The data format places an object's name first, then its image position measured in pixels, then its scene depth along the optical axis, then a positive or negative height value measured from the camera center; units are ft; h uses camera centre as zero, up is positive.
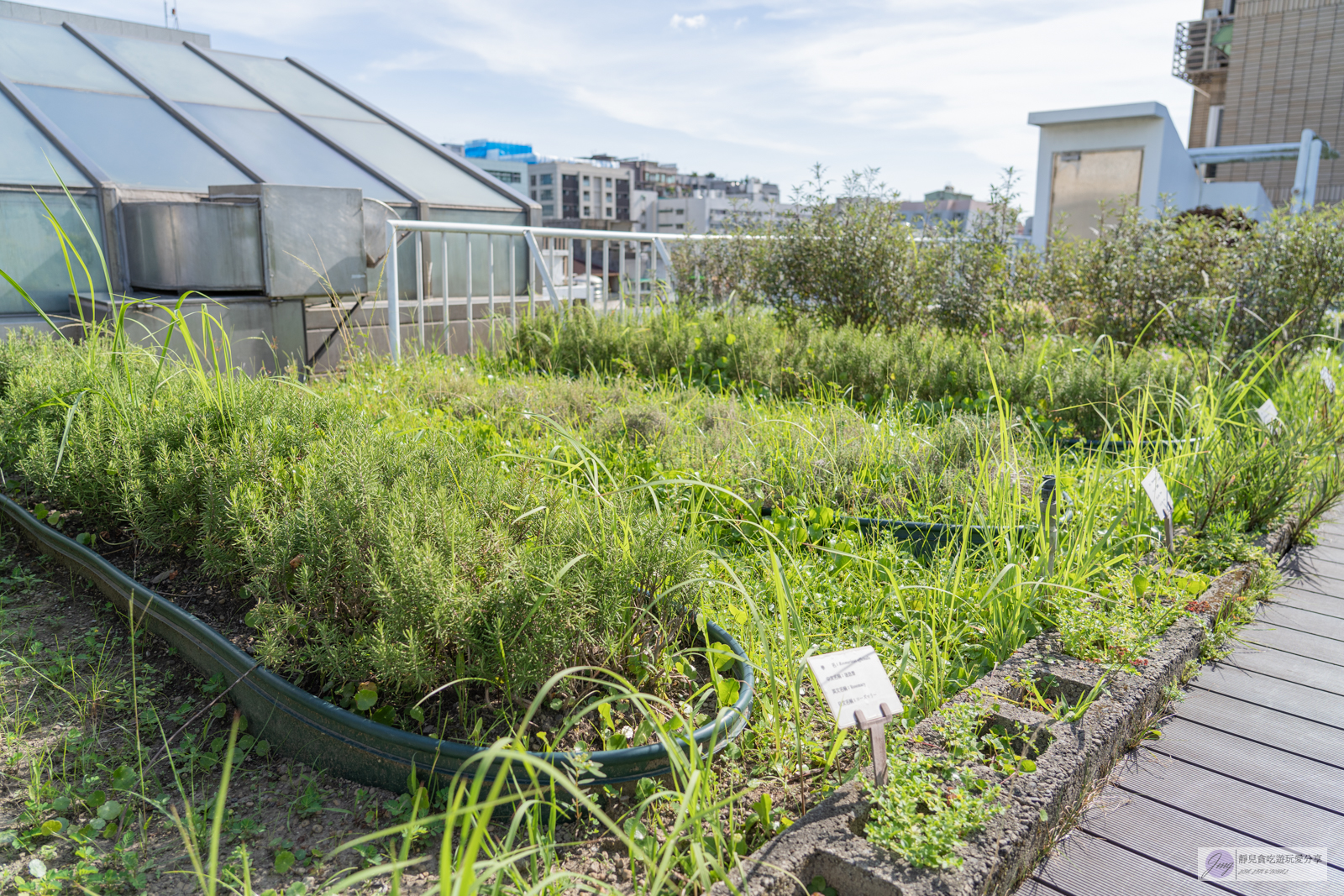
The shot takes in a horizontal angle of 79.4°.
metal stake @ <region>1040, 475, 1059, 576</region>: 6.32 -1.67
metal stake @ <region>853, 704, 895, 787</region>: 4.23 -2.23
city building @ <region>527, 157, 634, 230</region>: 329.31 +47.45
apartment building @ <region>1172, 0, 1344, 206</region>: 71.87 +21.37
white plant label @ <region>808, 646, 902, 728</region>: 4.25 -1.99
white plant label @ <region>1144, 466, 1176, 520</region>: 7.11 -1.60
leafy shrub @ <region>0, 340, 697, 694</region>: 4.80 -1.60
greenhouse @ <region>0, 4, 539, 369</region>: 14.01 +2.31
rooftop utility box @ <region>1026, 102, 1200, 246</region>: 41.11 +8.03
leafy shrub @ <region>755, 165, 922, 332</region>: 17.15 +0.96
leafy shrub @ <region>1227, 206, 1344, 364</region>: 13.87 +0.65
